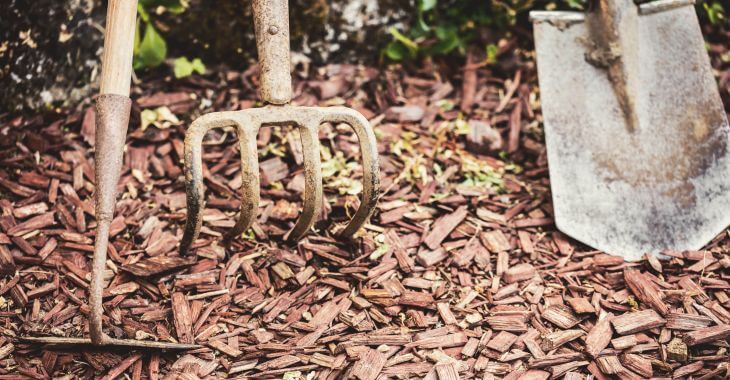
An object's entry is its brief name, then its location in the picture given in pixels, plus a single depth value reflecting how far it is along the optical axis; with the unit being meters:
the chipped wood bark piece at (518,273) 1.15
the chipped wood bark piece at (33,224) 1.14
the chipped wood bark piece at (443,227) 1.18
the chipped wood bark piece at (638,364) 1.05
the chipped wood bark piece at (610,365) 1.05
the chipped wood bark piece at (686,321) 1.08
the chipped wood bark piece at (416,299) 1.11
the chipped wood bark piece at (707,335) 1.07
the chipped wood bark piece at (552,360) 1.06
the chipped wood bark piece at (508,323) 1.09
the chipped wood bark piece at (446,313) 1.10
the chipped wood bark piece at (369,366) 1.04
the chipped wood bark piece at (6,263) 1.10
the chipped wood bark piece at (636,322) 1.09
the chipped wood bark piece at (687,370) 1.05
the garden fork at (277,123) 1.07
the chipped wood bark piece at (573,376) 1.05
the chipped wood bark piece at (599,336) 1.07
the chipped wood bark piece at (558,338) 1.08
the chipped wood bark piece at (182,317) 1.07
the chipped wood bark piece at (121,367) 1.03
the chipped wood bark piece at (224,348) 1.06
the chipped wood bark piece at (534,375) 1.05
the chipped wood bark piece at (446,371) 1.04
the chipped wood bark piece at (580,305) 1.11
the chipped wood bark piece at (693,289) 1.11
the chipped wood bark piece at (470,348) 1.07
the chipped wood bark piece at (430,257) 1.16
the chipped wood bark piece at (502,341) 1.08
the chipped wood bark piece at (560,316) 1.10
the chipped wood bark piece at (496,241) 1.18
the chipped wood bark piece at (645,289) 1.10
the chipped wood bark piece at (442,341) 1.07
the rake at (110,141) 1.02
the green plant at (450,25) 1.37
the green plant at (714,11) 1.37
